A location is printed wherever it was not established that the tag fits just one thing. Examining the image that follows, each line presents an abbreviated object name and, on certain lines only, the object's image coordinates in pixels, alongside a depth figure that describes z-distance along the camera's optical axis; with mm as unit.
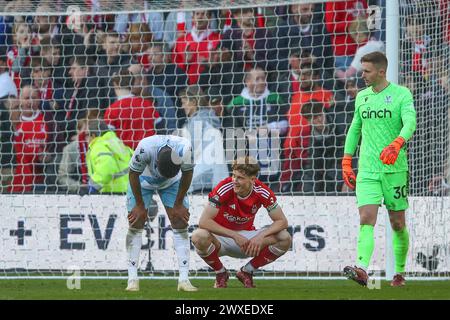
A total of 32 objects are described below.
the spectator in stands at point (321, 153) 13875
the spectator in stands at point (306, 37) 14273
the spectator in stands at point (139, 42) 14867
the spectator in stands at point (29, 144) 14562
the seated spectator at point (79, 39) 15077
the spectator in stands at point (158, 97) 14516
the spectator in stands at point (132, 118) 14375
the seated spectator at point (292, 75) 14305
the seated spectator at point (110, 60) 14891
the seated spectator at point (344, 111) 13977
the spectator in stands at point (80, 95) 14859
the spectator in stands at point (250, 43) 14609
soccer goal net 12648
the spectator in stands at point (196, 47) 14805
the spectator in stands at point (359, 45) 14219
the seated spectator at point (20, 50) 15180
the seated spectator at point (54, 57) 14922
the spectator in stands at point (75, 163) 14398
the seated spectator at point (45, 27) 15219
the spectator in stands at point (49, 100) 14852
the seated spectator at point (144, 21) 15203
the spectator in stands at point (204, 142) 13984
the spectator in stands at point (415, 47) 12406
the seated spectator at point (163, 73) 14766
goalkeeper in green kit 10180
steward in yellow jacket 13617
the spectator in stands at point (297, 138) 14023
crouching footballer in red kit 10648
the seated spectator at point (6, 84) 15188
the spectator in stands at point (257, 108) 14273
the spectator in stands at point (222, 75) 14594
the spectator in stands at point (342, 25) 14211
